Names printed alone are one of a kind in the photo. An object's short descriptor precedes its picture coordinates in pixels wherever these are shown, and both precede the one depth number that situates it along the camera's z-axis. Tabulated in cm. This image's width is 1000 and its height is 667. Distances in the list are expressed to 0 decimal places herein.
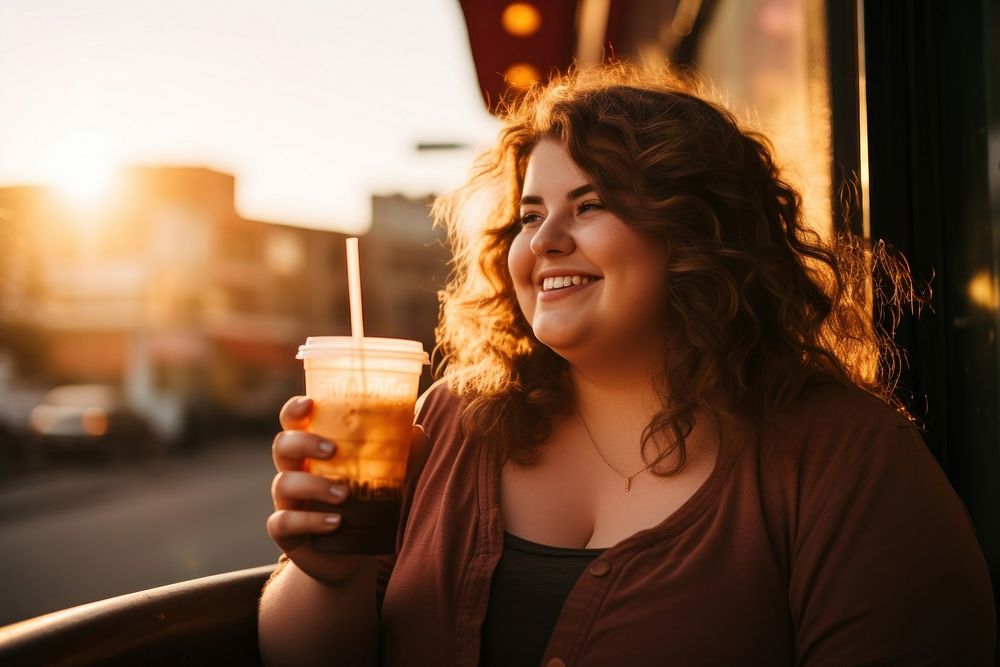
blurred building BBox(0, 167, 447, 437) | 2611
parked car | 1789
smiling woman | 139
